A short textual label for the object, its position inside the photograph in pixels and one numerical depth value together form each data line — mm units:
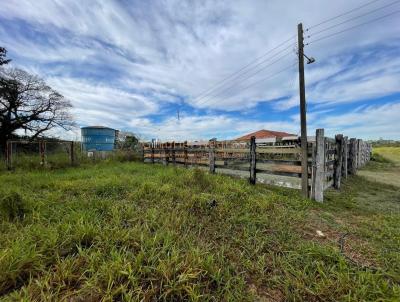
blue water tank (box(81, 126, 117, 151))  18562
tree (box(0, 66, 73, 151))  15719
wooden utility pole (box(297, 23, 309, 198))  5059
